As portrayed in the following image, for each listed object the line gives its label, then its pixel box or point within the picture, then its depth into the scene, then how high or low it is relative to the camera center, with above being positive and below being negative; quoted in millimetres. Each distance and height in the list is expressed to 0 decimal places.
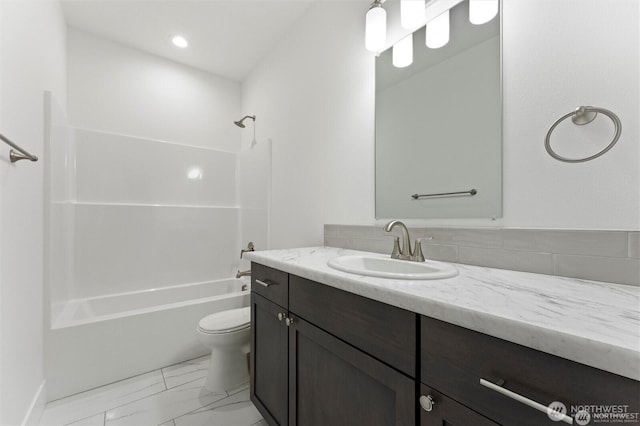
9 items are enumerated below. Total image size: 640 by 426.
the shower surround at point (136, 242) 1720 -260
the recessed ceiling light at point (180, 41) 2287 +1489
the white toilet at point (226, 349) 1627 -865
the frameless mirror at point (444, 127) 1009 +373
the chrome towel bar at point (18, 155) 1055 +245
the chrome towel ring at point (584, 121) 746 +269
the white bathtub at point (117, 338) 1631 -836
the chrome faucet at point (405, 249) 1094 -154
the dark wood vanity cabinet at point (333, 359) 663 -461
